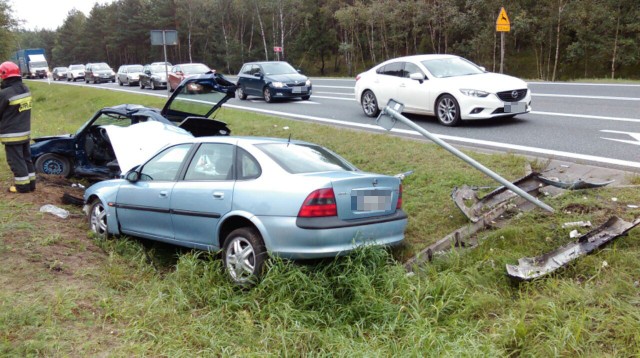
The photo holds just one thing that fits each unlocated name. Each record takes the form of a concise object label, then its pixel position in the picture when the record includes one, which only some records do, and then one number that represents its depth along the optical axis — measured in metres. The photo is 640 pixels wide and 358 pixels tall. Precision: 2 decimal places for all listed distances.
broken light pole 5.66
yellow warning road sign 21.00
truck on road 62.66
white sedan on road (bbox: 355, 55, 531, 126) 11.24
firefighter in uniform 8.33
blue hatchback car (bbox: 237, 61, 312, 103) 20.27
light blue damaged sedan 4.88
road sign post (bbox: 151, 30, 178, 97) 19.56
